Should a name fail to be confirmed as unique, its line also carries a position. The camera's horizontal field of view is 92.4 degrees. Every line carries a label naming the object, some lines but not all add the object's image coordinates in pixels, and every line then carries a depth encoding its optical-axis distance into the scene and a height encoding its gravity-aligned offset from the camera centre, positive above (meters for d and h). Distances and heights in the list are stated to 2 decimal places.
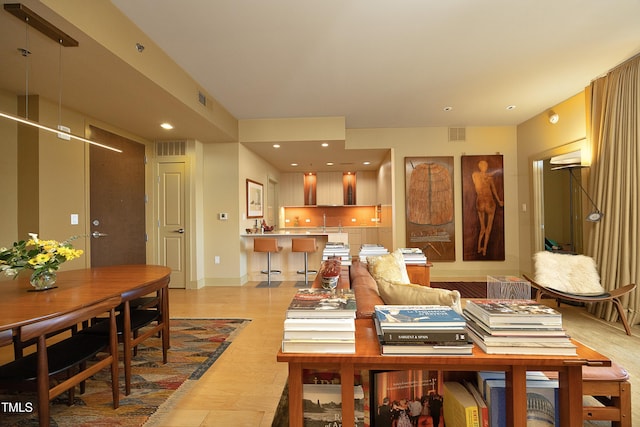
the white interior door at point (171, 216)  5.50 +0.06
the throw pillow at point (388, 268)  2.24 -0.39
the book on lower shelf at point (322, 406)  1.23 -0.77
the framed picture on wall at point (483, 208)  6.09 +0.13
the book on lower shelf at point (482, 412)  1.21 -0.78
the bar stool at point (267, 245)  5.51 -0.49
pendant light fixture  2.02 +1.39
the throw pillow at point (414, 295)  1.47 -0.41
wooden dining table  1.59 -0.47
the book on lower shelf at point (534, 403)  1.18 -0.74
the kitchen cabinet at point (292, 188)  9.28 +0.90
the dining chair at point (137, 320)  2.21 -0.81
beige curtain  3.44 +0.39
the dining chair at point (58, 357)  1.57 -0.81
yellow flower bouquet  2.01 -0.25
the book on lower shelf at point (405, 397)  1.30 -0.78
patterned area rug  1.97 -1.26
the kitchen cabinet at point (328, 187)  9.16 +0.89
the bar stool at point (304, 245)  5.55 -0.50
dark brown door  4.29 +0.28
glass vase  2.10 -0.40
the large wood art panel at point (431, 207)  6.16 +0.17
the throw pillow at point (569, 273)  3.65 -0.74
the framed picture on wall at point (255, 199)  6.17 +0.40
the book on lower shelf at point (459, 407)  1.21 -0.78
